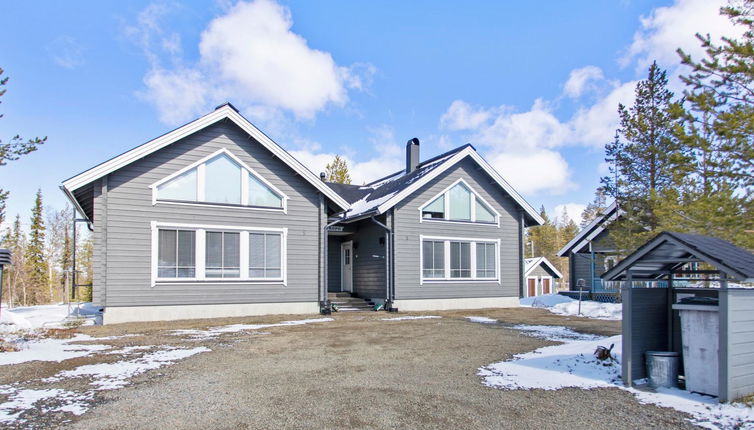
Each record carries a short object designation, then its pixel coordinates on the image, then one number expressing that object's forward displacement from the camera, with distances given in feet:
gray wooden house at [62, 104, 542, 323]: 43.16
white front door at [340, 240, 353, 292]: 64.28
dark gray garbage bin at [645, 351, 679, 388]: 19.24
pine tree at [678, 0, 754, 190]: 33.32
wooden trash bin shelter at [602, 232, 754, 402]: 17.06
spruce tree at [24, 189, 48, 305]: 130.93
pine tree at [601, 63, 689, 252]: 68.85
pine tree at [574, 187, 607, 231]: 249.75
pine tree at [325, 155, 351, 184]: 124.47
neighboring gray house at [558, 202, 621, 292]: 78.38
